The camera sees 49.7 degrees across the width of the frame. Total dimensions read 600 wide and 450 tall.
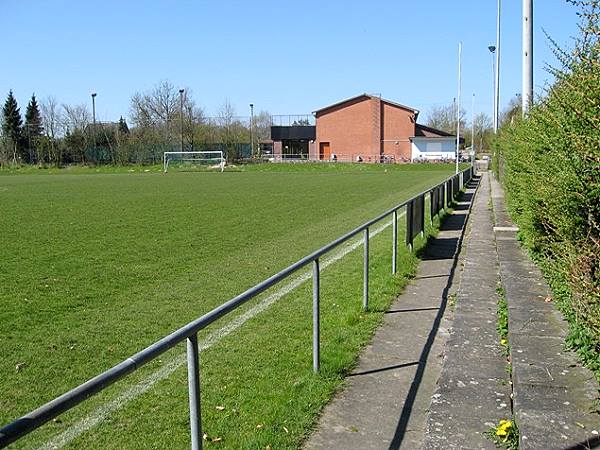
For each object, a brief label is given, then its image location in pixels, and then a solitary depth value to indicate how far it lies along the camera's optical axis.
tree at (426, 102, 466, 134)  102.00
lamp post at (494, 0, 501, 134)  32.88
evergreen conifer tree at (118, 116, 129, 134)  87.16
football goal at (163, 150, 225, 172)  69.41
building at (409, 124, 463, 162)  75.50
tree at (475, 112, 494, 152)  94.38
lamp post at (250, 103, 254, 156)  93.12
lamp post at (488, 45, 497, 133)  44.79
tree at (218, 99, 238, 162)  79.53
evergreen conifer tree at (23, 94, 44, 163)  84.10
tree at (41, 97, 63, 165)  80.00
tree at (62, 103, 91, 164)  81.88
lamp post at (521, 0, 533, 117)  13.83
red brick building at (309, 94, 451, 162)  76.06
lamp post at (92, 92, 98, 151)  87.50
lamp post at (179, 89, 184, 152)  87.00
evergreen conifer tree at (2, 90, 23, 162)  85.81
